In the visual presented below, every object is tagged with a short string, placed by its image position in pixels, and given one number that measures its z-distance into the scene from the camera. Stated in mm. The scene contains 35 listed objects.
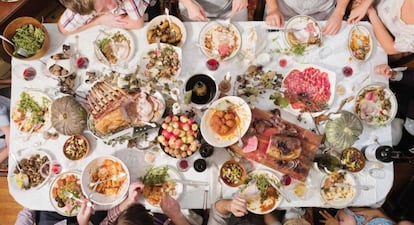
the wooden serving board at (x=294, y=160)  2375
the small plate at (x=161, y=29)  2480
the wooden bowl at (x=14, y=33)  2445
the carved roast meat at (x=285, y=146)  2354
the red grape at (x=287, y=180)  2404
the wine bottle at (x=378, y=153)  2316
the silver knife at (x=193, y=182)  2398
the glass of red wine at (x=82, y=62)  2488
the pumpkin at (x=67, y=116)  2328
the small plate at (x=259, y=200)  2369
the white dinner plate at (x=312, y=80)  2438
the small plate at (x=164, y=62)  2445
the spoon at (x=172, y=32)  2479
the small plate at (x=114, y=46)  2479
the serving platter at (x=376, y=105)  2439
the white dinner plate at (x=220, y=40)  2480
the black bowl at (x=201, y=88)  2357
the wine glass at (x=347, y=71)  2482
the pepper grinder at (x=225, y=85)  2438
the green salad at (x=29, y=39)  2441
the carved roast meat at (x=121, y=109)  2295
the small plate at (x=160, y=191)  2375
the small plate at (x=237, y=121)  2324
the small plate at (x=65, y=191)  2369
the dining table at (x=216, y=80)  2404
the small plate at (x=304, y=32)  2502
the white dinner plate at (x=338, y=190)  2391
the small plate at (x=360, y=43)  2494
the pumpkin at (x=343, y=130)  2342
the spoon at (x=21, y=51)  2447
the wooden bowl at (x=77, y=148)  2410
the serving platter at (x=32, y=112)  2449
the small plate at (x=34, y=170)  2402
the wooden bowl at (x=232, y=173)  2371
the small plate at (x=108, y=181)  2342
